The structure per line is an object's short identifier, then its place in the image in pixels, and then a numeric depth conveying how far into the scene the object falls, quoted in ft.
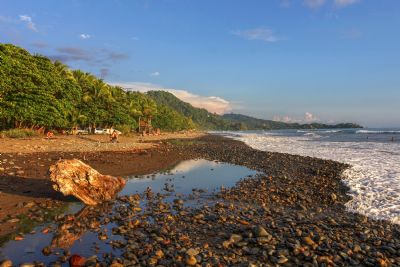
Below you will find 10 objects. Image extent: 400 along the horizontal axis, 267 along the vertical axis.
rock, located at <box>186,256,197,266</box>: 24.08
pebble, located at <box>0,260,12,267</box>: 22.59
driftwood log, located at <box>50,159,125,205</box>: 40.22
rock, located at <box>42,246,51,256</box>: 25.43
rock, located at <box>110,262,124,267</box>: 23.08
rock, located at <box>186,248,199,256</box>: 25.45
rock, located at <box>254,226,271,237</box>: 29.78
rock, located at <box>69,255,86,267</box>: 23.38
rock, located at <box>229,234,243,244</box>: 29.00
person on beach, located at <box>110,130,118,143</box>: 146.00
